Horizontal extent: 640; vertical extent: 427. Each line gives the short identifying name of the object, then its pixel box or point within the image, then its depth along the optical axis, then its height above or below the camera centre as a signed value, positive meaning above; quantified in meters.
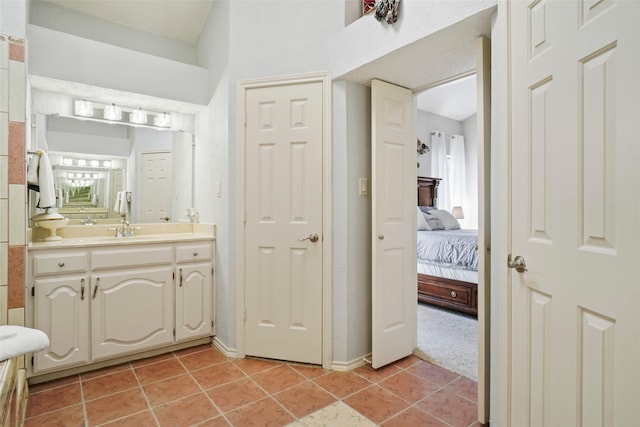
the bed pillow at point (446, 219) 4.93 -0.12
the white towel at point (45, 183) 2.16 +0.19
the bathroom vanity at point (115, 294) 2.14 -0.57
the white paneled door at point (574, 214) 0.92 -0.01
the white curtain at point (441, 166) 6.48 +0.88
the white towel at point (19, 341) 1.27 -0.50
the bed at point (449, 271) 3.42 -0.64
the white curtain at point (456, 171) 6.78 +0.81
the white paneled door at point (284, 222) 2.40 -0.07
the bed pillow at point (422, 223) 4.61 -0.16
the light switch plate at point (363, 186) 2.41 +0.18
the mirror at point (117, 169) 2.66 +0.38
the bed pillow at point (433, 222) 4.70 -0.15
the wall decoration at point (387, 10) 1.89 +1.14
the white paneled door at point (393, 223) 2.32 -0.09
